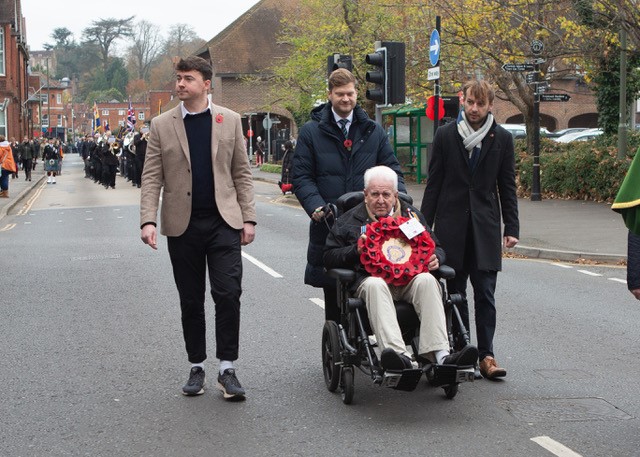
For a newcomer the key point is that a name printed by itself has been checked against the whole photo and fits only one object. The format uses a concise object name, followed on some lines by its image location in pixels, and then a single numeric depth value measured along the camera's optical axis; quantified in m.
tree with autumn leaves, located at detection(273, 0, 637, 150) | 23.77
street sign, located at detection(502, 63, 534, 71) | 20.52
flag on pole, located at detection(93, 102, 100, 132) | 72.75
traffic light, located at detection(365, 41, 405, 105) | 15.87
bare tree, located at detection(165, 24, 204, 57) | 106.56
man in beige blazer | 6.24
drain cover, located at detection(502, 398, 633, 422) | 5.73
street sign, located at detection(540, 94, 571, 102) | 21.45
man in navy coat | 6.69
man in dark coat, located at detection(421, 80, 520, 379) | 6.76
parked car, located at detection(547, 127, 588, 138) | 49.55
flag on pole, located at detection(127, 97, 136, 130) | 48.33
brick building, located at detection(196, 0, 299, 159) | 73.12
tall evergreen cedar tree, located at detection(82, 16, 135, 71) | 130.38
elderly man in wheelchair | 5.72
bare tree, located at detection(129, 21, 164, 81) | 119.19
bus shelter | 33.22
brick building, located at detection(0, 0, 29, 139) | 60.97
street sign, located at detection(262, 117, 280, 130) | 57.67
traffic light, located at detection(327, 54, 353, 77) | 16.82
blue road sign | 17.64
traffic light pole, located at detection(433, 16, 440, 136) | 17.72
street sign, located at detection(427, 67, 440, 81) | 17.34
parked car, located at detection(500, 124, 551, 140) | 45.35
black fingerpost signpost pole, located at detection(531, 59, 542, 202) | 23.16
